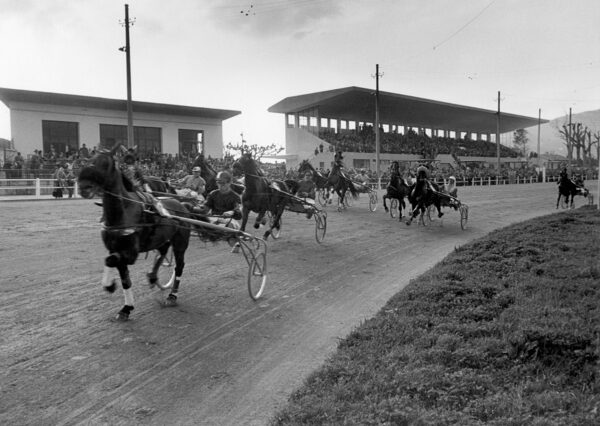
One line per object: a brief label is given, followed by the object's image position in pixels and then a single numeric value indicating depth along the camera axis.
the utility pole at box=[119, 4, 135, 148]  24.38
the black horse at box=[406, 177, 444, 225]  16.44
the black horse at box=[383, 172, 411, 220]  18.61
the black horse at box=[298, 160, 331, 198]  21.44
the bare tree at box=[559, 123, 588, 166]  73.95
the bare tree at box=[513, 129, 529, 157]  114.22
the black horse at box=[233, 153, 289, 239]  11.56
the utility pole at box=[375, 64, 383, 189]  40.37
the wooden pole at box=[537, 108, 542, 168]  83.38
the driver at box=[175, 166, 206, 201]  13.26
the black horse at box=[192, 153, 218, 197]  13.54
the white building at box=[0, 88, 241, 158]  32.47
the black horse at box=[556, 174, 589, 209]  23.11
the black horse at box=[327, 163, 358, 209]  21.30
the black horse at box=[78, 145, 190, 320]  5.58
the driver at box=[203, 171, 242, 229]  10.52
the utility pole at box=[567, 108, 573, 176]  72.00
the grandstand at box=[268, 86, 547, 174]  50.97
